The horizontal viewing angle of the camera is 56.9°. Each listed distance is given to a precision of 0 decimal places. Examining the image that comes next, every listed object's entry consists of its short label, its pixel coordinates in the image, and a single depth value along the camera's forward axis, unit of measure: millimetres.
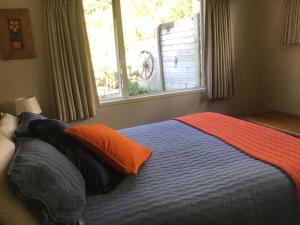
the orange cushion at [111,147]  1496
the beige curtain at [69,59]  2791
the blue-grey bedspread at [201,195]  1206
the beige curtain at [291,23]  3238
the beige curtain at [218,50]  3506
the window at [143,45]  3213
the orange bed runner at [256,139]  1558
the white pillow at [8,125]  1610
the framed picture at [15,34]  2670
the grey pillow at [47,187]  1026
